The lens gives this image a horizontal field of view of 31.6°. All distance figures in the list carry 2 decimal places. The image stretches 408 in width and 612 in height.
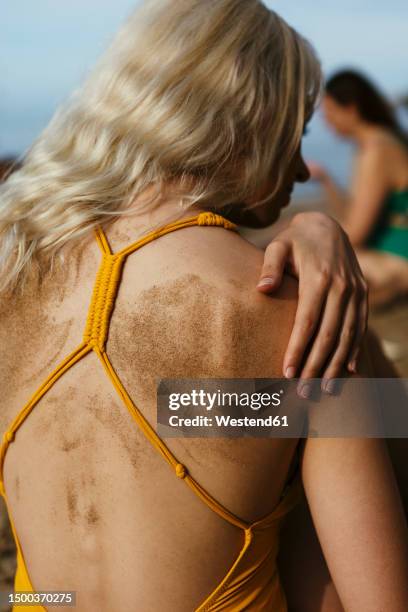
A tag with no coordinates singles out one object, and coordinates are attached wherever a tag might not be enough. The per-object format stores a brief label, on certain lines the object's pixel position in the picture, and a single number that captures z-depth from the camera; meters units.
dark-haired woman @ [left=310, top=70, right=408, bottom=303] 5.21
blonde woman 1.33
